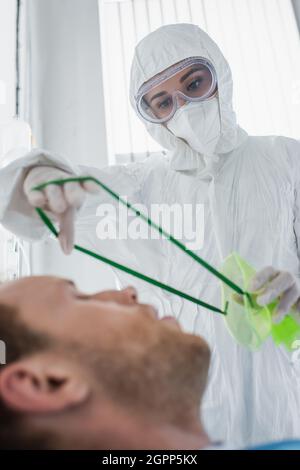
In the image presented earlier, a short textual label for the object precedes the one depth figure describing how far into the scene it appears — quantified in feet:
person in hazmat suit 3.11
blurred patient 1.86
